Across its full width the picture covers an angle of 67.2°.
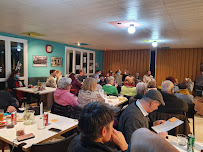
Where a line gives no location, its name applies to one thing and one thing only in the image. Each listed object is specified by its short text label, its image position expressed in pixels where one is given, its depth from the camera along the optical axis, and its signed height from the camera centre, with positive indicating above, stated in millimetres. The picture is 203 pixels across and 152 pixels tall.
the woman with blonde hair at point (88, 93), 3070 -500
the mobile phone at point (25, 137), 1772 -821
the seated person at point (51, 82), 6179 -569
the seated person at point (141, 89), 3111 -406
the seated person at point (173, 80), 4727 -351
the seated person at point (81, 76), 7757 -418
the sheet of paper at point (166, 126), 1975 -752
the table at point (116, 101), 3665 -812
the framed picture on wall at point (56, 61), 8215 +358
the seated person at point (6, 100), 3108 -682
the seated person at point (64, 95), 3146 -558
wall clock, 7867 +1007
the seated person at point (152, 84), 4880 -477
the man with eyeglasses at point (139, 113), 1758 -530
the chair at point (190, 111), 3570 -978
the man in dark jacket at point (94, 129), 1066 -440
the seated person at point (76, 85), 5823 -638
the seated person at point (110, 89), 4398 -602
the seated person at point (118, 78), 9324 -565
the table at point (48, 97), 5383 -1137
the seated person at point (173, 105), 2861 -669
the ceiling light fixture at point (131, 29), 3990 +1042
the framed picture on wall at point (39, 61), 7373 +338
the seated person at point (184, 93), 3944 -657
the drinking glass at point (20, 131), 1870 -776
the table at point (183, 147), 1651 -857
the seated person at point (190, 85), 6563 -687
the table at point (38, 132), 1768 -833
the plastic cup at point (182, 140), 1735 -809
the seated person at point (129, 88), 4374 -556
